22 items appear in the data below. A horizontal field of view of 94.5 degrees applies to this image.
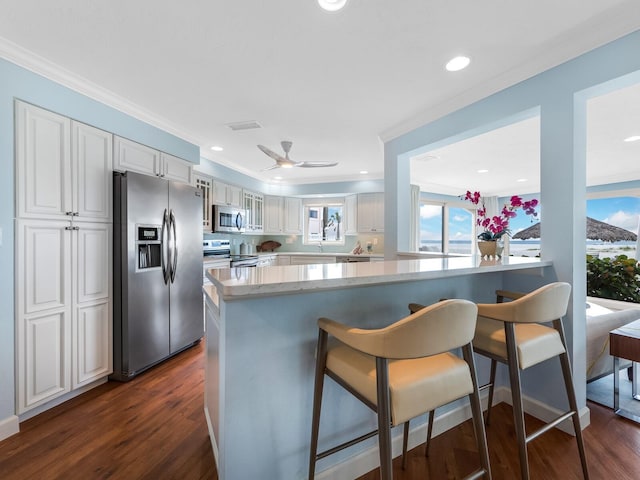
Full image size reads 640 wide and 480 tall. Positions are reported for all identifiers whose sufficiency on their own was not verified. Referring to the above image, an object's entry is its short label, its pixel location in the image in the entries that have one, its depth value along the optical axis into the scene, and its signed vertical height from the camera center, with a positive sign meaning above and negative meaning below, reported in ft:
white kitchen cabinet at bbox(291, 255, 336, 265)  19.93 -1.42
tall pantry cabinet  6.59 -0.41
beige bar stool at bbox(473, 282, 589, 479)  4.54 -1.68
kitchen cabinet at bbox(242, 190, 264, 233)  18.06 +1.78
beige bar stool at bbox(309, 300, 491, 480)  3.14 -1.63
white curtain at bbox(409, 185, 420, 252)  20.88 +1.74
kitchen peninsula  3.97 -1.72
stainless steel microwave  14.48 +1.01
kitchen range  14.43 -0.81
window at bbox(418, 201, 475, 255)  24.48 +1.09
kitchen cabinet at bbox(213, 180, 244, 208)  14.99 +2.36
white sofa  7.55 -2.57
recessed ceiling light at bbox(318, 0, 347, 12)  5.05 +4.04
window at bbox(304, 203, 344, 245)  21.61 +1.13
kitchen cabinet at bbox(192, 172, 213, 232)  13.93 +2.01
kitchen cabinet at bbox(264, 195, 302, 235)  20.68 +1.66
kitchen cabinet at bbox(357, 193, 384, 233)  19.04 +1.71
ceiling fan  11.75 +3.12
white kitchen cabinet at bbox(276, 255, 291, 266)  20.65 -1.46
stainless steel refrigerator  8.45 -1.03
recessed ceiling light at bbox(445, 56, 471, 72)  6.80 +4.12
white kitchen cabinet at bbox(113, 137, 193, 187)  8.80 +2.57
